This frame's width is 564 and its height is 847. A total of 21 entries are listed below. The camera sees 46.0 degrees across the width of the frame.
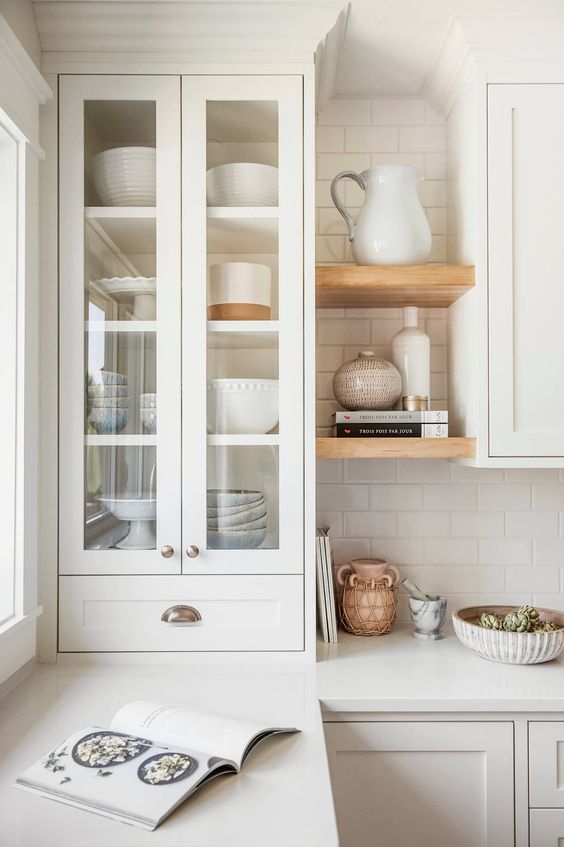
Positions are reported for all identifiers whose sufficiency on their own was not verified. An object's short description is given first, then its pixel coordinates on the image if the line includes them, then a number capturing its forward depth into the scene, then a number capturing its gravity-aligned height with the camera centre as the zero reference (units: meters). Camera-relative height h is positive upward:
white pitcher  1.77 +0.56
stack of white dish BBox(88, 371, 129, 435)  1.68 +0.06
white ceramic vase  1.86 +0.20
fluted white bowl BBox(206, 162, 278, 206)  1.69 +0.63
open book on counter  1.02 -0.56
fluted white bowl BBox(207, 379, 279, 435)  1.68 +0.06
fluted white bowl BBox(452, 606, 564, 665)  1.62 -0.53
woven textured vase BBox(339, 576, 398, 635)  1.84 -0.49
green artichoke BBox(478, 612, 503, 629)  1.70 -0.50
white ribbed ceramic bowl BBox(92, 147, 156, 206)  1.68 +0.65
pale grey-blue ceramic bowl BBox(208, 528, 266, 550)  1.67 -0.28
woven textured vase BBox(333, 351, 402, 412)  1.81 +0.12
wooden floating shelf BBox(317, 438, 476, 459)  1.72 -0.05
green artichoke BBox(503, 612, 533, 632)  1.67 -0.49
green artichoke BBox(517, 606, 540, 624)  1.70 -0.47
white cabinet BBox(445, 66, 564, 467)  1.70 +0.43
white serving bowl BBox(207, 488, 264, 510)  1.67 -0.17
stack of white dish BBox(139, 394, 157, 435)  1.67 +0.04
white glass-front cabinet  1.67 +0.13
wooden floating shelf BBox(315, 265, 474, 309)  1.72 +0.39
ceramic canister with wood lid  1.69 +0.35
